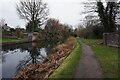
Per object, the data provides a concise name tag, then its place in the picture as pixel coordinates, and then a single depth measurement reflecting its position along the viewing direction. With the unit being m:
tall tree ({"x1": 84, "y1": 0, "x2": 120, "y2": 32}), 12.03
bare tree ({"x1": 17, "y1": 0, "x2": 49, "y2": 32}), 21.37
